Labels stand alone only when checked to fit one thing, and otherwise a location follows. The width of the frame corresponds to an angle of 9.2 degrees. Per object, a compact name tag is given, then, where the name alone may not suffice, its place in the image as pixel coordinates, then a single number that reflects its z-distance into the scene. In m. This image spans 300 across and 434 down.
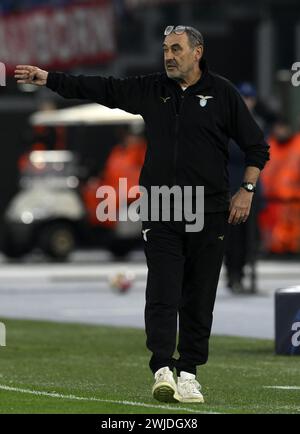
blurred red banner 34.59
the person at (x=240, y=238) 18.45
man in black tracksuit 10.06
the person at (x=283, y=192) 26.22
